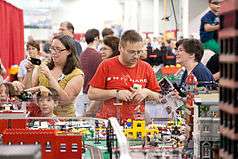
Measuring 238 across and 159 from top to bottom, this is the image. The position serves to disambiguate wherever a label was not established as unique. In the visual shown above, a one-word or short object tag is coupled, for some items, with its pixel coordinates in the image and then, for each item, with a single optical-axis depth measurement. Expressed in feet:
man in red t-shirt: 16.80
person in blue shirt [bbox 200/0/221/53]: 23.77
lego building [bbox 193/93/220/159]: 10.34
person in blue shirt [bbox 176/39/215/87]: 18.86
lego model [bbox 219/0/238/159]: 6.83
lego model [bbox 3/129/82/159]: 11.39
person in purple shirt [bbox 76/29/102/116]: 24.63
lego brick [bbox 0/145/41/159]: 7.66
